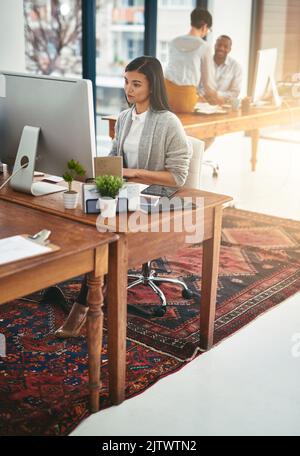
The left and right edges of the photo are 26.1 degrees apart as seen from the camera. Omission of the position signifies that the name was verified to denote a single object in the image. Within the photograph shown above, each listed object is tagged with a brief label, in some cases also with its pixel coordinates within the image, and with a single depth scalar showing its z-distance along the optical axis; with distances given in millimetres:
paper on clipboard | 2074
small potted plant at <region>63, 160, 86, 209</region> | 2588
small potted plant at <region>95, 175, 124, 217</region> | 2479
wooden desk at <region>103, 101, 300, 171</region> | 4844
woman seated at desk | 3205
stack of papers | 5309
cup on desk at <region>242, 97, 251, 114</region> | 5574
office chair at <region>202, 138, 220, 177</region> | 6617
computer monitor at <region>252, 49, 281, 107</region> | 5578
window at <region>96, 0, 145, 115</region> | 6500
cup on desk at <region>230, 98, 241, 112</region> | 5590
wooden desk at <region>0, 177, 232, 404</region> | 2422
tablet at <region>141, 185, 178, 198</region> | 2791
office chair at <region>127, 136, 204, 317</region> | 3413
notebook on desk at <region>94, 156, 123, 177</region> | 2621
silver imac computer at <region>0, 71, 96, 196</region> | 2635
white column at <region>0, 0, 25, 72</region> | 5148
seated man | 6207
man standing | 5656
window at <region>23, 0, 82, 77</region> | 5820
